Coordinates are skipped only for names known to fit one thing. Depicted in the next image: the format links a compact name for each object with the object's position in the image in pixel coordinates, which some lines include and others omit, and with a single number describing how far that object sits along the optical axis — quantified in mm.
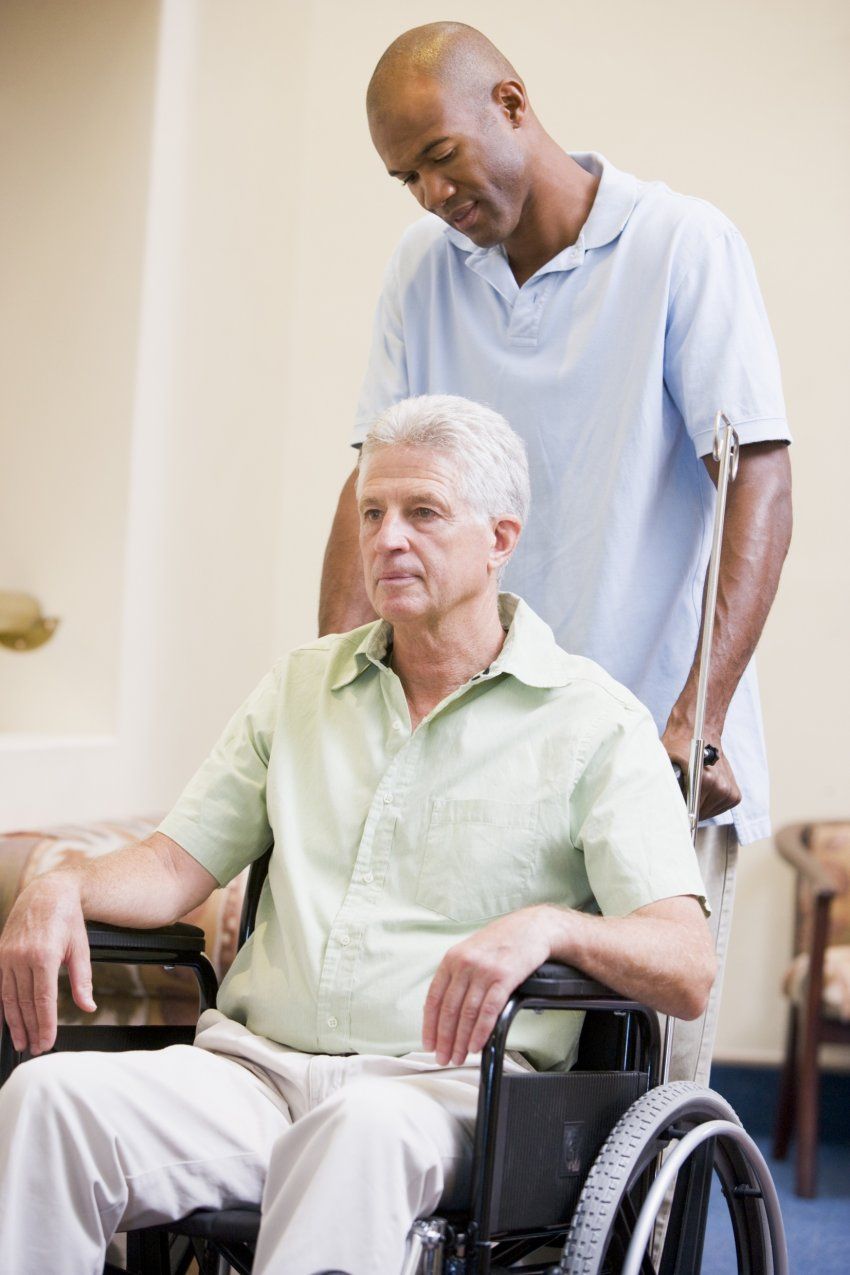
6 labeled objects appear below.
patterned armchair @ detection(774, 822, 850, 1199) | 4562
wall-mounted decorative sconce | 4397
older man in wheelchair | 3030
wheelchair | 3001
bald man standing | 3443
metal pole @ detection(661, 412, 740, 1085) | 3280
